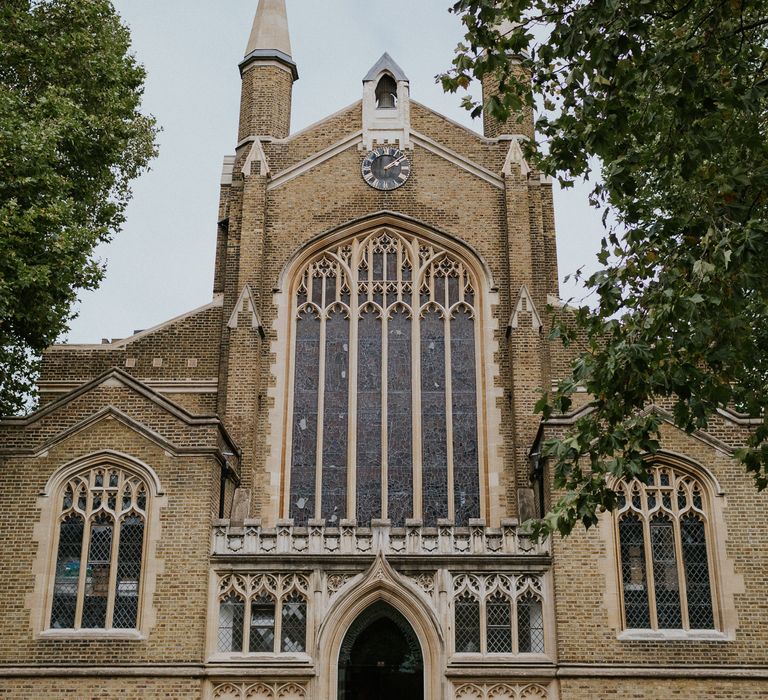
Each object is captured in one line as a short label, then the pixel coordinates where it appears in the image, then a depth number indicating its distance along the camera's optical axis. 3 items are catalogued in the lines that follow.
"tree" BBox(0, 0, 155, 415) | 17.83
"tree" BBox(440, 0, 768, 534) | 10.81
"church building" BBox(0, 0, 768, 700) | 15.84
